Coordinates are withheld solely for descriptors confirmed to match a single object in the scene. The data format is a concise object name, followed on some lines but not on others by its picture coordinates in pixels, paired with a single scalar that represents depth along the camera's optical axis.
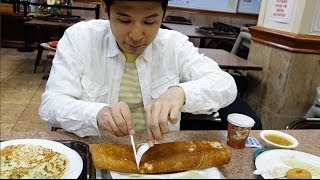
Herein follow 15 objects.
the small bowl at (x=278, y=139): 1.20
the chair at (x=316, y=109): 2.43
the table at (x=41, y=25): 5.08
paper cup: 1.14
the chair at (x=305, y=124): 1.69
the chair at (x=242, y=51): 3.23
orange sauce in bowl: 1.23
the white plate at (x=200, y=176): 0.49
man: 1.09
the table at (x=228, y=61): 2.80
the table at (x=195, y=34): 4.51
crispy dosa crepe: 0.87
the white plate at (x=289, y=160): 1.03
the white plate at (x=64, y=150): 0.84
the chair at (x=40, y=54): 3.10
